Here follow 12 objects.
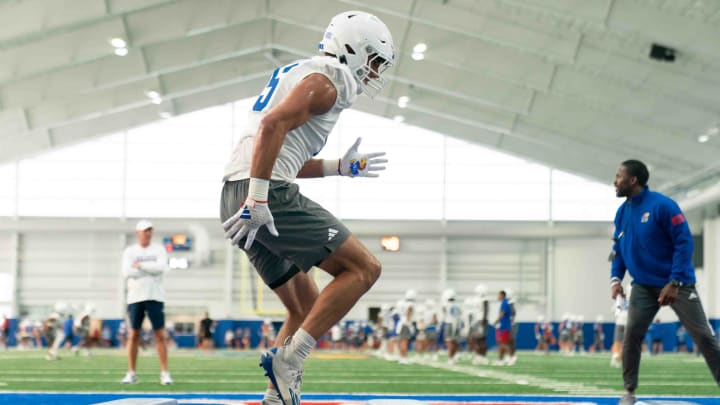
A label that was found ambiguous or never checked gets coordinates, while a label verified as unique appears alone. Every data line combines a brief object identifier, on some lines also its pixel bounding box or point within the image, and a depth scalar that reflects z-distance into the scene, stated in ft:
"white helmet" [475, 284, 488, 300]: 79.15
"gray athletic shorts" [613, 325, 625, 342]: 73.73
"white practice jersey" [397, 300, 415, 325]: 73.51
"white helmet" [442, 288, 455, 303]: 82.02
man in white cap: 33.73
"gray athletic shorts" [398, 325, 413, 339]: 72.38
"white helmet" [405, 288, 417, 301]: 79.38
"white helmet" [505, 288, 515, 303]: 72.28
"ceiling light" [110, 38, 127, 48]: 81.10
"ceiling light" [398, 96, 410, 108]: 111.45
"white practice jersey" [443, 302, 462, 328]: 75.51
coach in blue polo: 22.59
